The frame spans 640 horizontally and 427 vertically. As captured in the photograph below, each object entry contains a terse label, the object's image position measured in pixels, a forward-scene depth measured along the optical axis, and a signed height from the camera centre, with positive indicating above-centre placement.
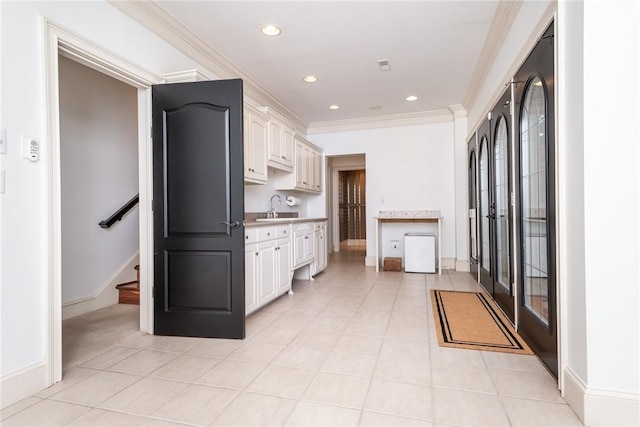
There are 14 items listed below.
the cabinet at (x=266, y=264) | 3.04 -0.53
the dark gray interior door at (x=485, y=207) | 3.56 +0.04
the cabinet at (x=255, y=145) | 3.51 +0.80
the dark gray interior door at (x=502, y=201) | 2.79 +0.09
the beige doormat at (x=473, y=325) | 2.39 -0.98
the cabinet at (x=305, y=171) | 4.98 +0.72
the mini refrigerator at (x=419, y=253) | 5.23 -0.67
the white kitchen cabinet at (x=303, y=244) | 4.21 -0.42
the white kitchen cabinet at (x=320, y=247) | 5.06 -0.56
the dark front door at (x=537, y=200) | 1.86 +0.07
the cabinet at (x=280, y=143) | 4.11 +0.97
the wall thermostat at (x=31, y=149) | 1.80 +0.38
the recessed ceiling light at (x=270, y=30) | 3.00 +1.74
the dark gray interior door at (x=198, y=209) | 2.57 +0.05
